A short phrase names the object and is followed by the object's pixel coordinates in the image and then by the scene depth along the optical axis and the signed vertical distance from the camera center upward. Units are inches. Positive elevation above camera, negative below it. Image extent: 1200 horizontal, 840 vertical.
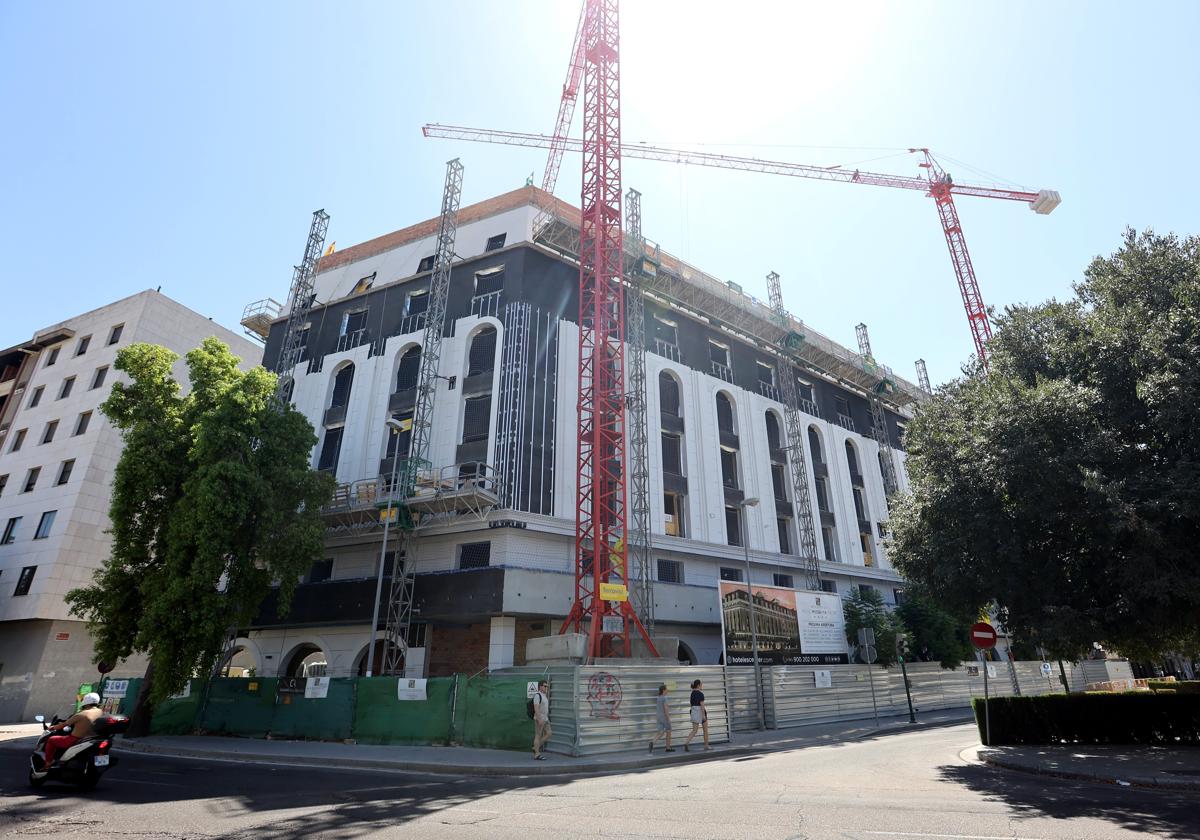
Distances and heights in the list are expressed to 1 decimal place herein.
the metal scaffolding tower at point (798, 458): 1439.5 +512.3
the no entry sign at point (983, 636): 608.7 +47.1
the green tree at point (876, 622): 1181.7 +117.2
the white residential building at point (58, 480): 1231.5 +413.6
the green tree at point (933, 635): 1291.8 +101.3
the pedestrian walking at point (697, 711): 649.0 -20.3
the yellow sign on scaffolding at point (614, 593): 941.2 +131.9
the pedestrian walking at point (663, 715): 634.8 -23.7
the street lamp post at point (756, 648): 913.5 +57.1
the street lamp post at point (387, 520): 868.2 +228.6
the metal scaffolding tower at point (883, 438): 1851.6 +696.2
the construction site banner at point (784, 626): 1032.2 +99.9
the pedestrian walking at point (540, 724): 595.7 -30.0
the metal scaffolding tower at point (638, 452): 1119.0 +411.8
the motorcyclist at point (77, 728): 400.8 -22.9
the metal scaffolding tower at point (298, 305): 1406.3 +811.2
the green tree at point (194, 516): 786.2 +209.7
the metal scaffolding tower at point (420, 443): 1019.9 +399.1
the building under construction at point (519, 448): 1049.5 +450.0
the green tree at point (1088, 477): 470.3 +161.3
